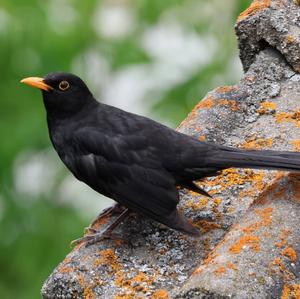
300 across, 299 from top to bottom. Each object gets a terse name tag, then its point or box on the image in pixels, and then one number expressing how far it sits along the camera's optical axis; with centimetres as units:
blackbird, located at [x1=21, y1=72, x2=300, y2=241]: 812
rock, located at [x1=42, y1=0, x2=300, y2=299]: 662
